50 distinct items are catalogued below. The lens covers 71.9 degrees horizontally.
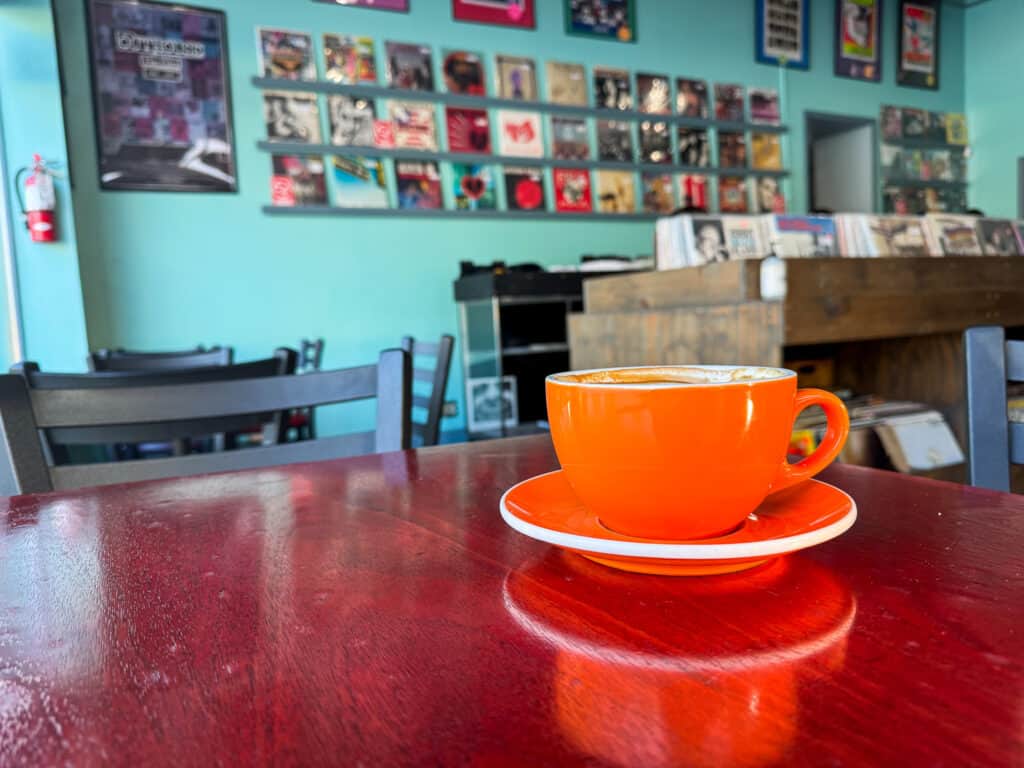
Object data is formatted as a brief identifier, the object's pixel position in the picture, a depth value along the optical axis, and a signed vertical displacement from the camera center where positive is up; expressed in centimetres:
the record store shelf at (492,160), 397 +101
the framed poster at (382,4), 407 +187
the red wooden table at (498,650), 22 -13
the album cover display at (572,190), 464 +83
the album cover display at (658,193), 489 +83
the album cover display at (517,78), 445 +153
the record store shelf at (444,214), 399 +67
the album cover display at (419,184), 423 +85
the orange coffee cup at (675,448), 34 -7
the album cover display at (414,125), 420 +120
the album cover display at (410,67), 418 +154
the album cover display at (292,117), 394 +120
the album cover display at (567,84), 459 +152
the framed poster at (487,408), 402 -50
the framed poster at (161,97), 360 +126
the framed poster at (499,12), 434 +192
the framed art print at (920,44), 596 +215
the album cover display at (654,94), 486 +151
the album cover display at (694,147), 499 +115
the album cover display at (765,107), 528 +149
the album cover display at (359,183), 409 +85
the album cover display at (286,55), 391 +154
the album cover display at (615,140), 473 +117
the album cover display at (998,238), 298 +24
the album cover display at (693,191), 501 +85
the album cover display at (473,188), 438 +83
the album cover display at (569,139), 461 +117
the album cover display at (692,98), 499 +150
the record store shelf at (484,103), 395 +135
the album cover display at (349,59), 404 +155
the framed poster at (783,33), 529 +206
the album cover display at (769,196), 531 +82
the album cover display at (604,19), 463 +197
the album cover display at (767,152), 528 +115
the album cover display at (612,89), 472 +151
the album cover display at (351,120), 407 +120
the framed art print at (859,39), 563 +211
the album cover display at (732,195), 515 +83
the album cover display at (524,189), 451 +83
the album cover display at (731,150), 513 +115
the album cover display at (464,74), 432 +153
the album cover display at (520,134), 446 +118
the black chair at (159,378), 117 -7
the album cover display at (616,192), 476 +83
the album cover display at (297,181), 396 +85
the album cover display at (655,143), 486 +117
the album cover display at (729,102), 512 +149
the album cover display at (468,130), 434 +118
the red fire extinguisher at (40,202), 320 +65
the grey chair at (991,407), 80 -13
